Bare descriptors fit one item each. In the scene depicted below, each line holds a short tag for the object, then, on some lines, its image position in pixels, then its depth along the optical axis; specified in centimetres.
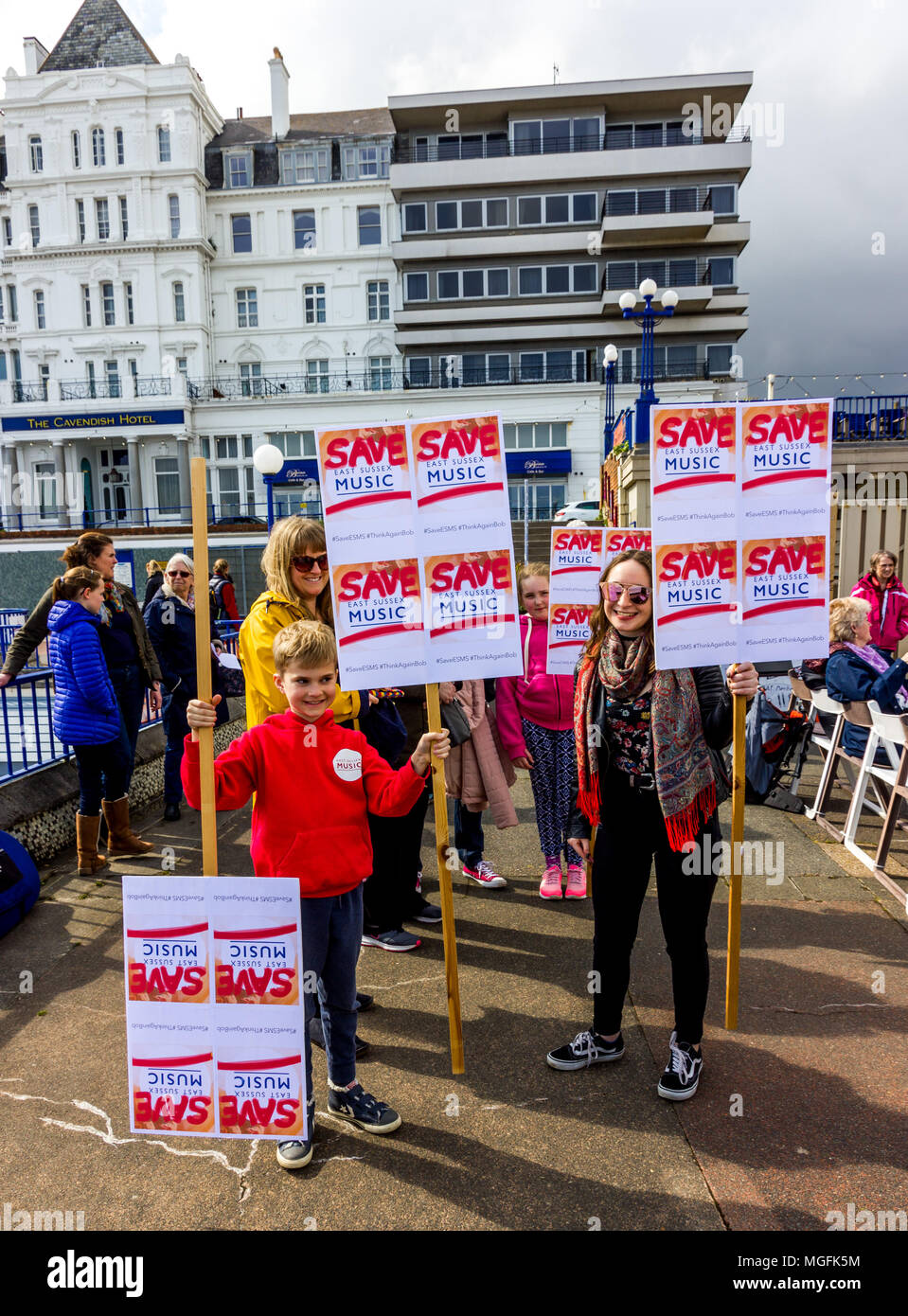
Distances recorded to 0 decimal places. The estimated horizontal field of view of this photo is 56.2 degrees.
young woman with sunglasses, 320
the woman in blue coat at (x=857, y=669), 585
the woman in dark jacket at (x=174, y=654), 705
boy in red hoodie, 295
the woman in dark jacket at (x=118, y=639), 580
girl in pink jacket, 521
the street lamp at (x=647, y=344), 1411
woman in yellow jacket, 338
